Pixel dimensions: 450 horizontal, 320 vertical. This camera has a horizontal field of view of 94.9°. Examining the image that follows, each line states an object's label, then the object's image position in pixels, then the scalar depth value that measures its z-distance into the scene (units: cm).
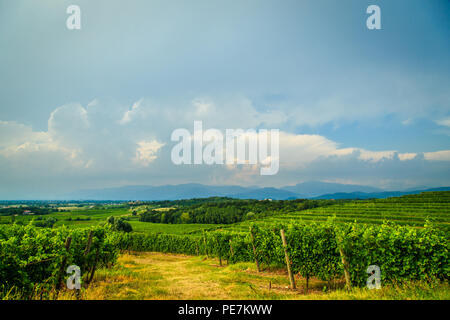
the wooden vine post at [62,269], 729
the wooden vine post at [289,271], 950
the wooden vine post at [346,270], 821
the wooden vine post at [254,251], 1504
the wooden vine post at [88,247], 874
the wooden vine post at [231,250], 2044
